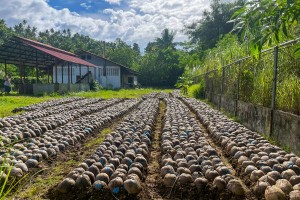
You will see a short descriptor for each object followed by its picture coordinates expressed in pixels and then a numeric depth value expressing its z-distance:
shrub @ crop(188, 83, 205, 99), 13.84
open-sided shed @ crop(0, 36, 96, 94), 15.43
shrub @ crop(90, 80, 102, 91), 21.71
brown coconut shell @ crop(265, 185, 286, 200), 1.97
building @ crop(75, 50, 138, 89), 26.07
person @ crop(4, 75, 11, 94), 14.90
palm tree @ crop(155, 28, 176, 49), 47.73
